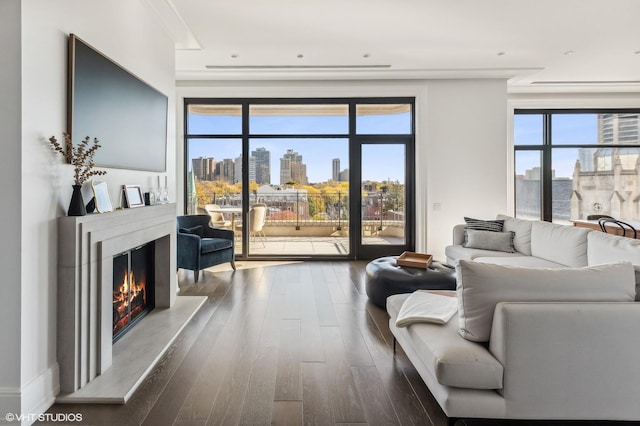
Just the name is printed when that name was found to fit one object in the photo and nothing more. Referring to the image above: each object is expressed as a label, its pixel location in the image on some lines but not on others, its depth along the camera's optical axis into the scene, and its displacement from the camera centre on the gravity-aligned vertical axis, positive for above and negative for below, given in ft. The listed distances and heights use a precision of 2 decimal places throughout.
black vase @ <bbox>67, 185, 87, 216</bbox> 6.92 +0.16
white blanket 6.77 -1.95
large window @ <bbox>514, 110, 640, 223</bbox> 22.17 +3.16
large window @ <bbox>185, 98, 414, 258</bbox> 19.95 +2.43
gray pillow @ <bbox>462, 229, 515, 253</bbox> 15.14 -1.22
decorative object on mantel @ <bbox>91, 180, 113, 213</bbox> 7.63 +0.34
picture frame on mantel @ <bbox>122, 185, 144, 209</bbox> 9.20 +0.41
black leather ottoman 11.41 -2.19
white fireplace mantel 6.75 -1.58
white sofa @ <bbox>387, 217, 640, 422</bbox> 5.26 -2.06
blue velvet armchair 15.31 -1.45
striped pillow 16.15 -0.58
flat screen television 7.29 +2.44
